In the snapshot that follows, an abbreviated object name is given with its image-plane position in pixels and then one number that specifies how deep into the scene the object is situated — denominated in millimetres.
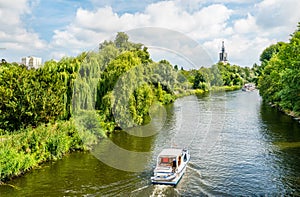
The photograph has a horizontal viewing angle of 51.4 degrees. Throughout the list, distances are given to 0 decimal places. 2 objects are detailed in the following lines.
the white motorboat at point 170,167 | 18391
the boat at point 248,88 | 103800
